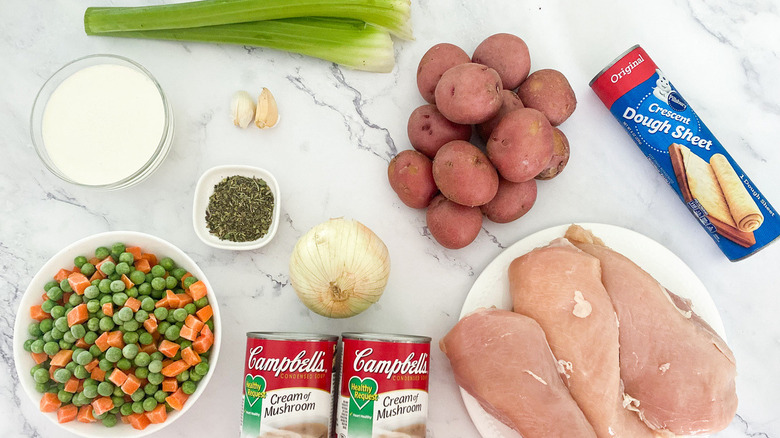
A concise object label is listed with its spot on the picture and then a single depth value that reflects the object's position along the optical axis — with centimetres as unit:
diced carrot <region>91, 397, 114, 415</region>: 42
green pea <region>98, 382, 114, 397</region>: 42
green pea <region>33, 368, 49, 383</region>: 42
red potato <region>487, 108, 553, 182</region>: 44
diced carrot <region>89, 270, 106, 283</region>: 44
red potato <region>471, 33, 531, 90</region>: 48
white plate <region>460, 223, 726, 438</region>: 49
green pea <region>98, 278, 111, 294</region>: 43
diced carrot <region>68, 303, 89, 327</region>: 42
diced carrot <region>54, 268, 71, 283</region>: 44
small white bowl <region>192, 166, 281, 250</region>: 48
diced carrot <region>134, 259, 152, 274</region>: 45
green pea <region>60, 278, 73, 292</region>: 44
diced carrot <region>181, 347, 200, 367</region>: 43
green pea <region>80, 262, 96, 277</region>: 44
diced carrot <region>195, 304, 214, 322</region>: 44
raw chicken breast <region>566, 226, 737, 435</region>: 43
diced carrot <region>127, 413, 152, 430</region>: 43
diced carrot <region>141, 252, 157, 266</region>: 46
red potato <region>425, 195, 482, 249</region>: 46
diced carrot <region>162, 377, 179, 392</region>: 43
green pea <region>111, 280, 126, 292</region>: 43
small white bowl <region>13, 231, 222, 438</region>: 43
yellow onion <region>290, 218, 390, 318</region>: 44
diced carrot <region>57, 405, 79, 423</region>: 43
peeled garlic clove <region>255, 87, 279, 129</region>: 50
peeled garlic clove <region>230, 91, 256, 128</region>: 50
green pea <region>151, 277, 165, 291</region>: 44
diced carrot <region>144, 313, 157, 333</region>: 43
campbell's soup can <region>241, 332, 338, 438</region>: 40
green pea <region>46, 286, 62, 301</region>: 43
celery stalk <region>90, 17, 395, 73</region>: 50
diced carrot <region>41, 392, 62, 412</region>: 42
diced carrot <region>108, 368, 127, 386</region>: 42
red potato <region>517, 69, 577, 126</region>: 47
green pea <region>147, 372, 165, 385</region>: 43
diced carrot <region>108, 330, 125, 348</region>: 42
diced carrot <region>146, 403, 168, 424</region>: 43
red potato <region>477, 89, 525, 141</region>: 47
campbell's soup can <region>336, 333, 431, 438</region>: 40
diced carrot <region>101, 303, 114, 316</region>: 43
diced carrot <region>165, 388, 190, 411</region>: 43
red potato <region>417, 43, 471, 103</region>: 48
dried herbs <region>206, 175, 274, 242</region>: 48
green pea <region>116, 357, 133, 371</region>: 42
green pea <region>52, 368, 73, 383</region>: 42
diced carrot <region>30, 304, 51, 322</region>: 44
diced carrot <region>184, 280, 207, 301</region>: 44
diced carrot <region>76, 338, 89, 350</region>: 42
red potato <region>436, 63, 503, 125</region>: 44
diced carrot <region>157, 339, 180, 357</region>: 43
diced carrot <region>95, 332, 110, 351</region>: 42
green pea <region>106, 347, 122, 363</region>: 42
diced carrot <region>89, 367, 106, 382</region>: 43
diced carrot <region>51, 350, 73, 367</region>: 42
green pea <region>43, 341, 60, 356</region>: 42
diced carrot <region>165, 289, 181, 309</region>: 44
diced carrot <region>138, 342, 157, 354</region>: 43
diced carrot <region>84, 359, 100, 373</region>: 42
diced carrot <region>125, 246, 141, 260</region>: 45
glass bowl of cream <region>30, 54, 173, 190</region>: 48
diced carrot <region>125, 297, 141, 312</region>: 43
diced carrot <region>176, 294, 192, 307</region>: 44
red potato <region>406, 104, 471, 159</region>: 47
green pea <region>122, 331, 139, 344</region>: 43
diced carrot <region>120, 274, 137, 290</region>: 44
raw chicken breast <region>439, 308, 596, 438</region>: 42
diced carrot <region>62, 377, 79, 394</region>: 42
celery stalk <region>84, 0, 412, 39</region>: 50
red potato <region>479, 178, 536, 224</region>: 47
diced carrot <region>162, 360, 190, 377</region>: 43
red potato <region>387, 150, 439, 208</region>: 47
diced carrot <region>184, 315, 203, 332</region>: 44
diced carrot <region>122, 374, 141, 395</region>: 42
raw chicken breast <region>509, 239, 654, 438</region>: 42
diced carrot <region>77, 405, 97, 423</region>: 43
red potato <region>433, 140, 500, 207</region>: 44
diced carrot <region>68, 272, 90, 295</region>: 43
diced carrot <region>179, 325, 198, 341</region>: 43
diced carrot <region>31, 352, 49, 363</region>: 43
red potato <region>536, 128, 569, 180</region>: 47
